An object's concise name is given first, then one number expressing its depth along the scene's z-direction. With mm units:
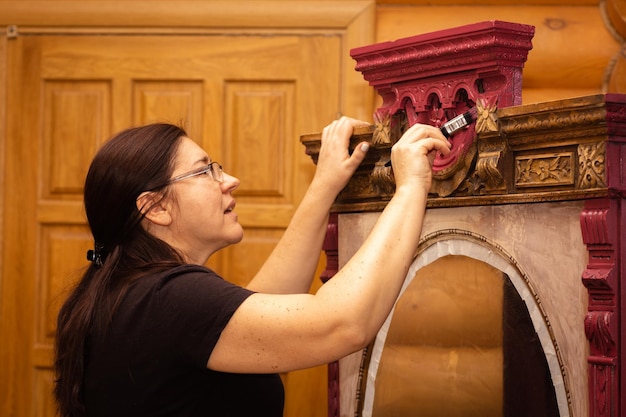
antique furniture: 2490
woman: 2355
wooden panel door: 3502
